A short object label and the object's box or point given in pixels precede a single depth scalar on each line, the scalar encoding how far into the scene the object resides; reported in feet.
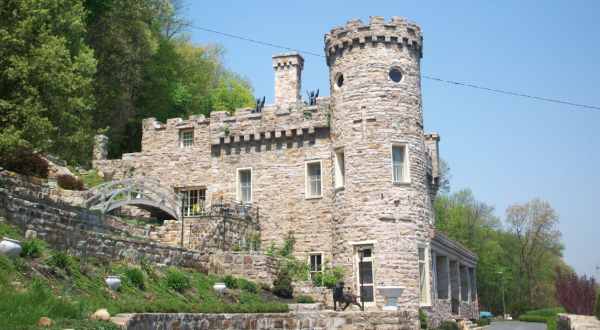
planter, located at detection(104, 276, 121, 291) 41.24
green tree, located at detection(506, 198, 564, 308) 181.27
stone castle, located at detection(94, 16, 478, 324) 69.41
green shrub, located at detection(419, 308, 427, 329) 66.95
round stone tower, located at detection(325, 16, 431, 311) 68.33
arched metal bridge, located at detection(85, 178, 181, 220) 71.46
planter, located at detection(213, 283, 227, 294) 54.70
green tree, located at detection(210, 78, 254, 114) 141.79
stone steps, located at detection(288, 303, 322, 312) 58.80
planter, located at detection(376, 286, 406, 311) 56.80
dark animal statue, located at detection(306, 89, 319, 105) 85.76
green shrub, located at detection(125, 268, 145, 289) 45.24
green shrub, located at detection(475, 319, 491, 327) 97.60
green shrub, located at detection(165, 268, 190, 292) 49.11
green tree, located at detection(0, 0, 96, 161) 49.67
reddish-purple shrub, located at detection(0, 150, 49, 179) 55.59
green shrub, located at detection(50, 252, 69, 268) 38.58
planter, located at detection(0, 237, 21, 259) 33.83
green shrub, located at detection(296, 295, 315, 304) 64.13
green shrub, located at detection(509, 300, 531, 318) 161.58
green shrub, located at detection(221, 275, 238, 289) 58.85
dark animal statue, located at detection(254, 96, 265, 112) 87.35
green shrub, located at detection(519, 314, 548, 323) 126.31
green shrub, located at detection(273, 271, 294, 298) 64.34
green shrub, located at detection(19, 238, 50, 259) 36.78
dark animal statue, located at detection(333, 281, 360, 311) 58.75
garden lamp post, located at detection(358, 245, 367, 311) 60.56
